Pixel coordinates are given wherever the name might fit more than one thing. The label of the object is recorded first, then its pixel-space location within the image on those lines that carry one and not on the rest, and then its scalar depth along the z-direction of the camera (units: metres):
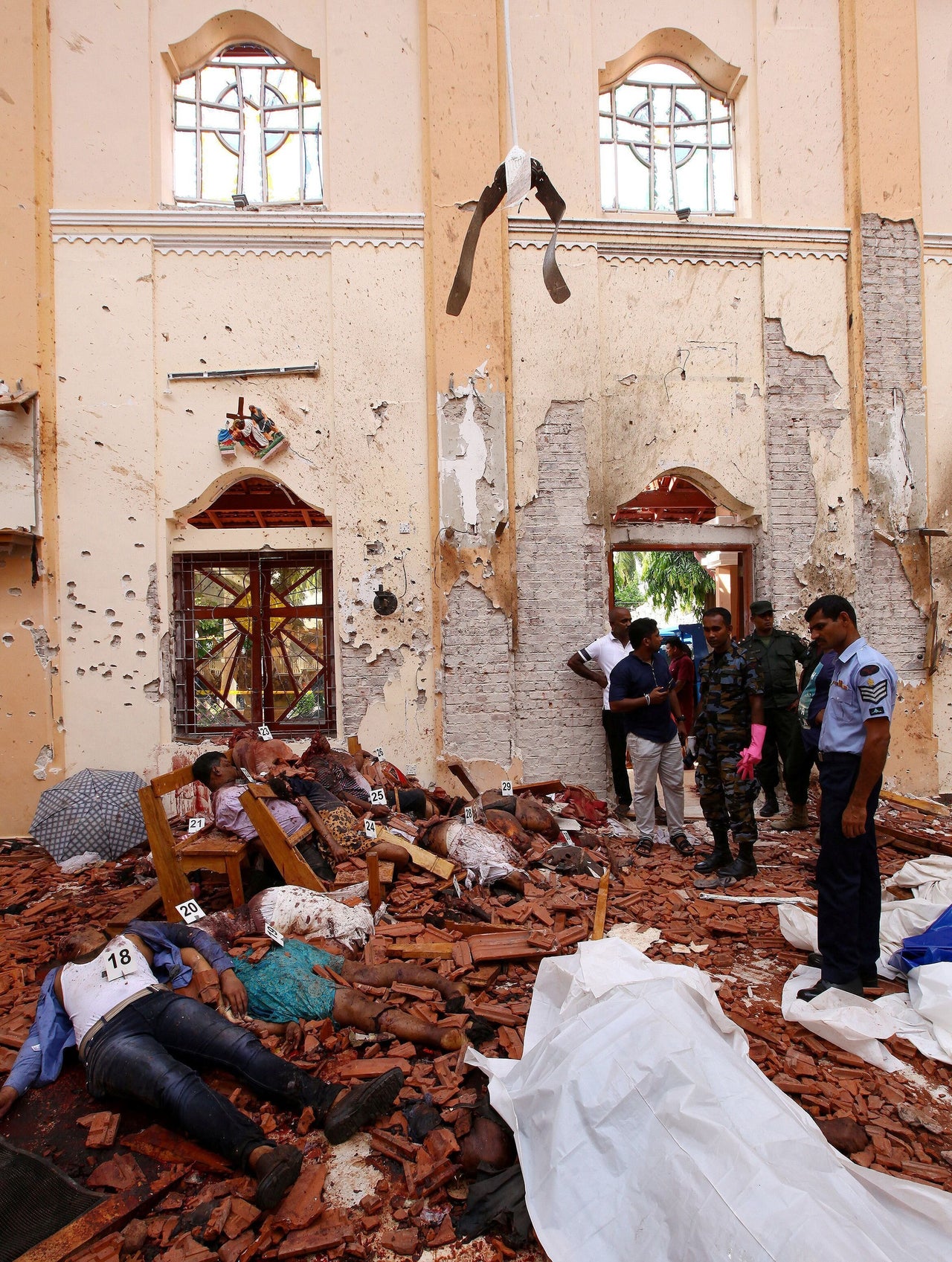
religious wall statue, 7.45
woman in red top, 10.30
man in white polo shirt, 7.34
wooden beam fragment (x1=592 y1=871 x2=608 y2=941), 4.50
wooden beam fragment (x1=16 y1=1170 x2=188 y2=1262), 2.38
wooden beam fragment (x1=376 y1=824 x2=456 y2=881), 5.19
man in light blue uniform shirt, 3.64
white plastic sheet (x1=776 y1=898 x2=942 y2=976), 4.23
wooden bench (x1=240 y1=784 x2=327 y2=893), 4.58
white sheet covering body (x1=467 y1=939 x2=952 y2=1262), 1.88
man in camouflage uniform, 5.45
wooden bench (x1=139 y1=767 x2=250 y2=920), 4.63
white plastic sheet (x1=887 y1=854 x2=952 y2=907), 4.78
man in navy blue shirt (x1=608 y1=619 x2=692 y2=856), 6.29
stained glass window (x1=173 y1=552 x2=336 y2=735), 7.80
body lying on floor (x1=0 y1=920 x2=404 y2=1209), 2.76
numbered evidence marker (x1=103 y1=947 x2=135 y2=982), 3.30
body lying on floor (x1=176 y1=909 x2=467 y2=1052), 3.43
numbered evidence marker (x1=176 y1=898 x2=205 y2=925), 4.03
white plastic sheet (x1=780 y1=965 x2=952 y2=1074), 3.32
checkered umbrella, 6.43
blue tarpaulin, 3.73
